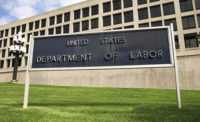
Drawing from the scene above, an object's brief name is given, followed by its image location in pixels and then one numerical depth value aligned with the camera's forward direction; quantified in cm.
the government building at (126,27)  2872
